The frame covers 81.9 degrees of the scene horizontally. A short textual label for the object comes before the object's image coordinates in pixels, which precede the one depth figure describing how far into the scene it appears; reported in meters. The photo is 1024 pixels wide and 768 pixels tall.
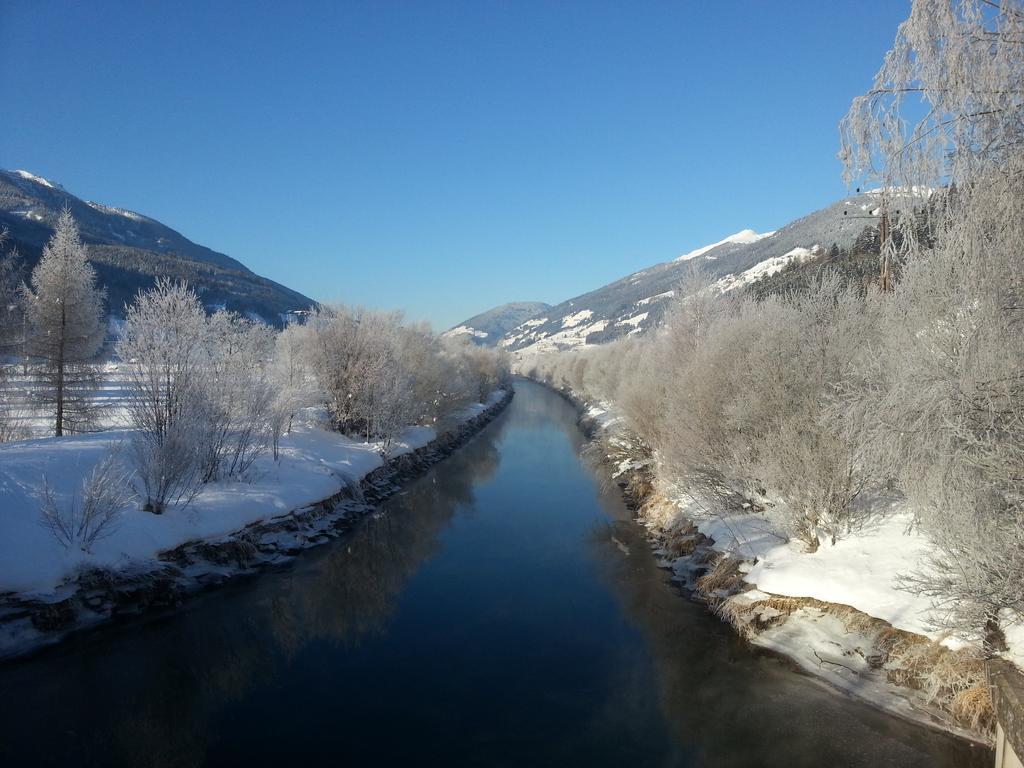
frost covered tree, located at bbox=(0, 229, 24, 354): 20.89
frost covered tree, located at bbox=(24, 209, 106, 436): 23.30
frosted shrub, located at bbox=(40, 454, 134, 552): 13.83
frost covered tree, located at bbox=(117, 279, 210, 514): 16.88
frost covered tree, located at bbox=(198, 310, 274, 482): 19.62
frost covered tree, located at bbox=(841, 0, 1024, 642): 5.67
